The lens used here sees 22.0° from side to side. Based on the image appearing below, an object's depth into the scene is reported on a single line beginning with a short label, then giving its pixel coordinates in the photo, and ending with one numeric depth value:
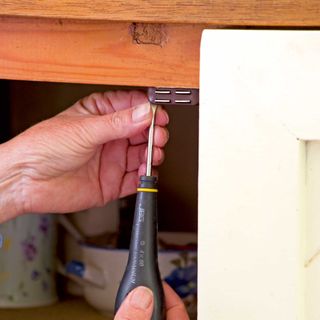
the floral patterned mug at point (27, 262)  1.11
